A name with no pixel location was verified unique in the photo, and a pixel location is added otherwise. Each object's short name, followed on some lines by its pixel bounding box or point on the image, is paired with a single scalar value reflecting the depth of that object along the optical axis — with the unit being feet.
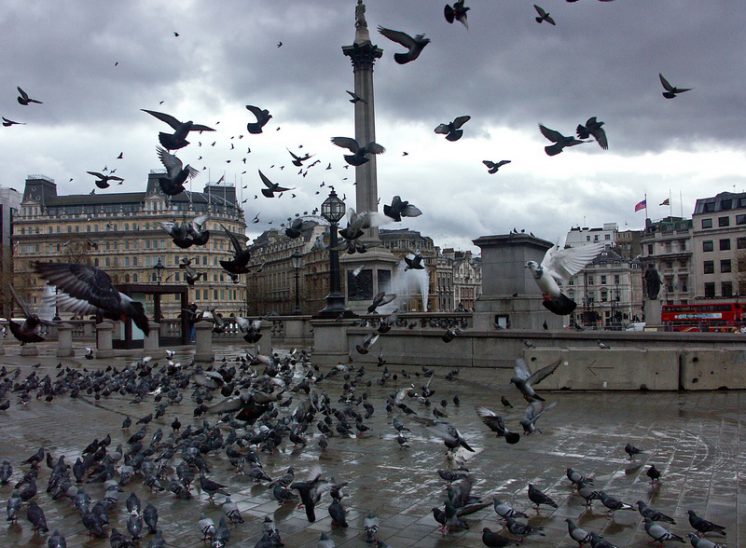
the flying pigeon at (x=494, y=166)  45.06
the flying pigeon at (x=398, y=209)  49.62
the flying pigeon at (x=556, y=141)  38.09
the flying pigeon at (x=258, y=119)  44.09
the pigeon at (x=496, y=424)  26.17
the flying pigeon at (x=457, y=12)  30.73
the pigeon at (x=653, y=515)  19.40
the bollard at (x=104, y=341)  94.68
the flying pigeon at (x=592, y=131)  39.19
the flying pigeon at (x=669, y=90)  35.37
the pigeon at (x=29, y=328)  37.93
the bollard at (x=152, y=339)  93.90
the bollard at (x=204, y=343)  82.07
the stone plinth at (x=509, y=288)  75.15
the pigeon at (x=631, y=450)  27.89
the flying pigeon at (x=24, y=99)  43.27
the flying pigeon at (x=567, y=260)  37.17
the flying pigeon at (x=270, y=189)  47.08
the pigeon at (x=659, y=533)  18.72
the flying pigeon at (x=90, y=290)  26.30
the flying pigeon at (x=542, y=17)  33.30
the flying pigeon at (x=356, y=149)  45.27
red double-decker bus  159.63
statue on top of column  171.12
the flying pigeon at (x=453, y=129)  42.45
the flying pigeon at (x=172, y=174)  36.50
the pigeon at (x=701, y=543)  16.98
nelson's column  141.08
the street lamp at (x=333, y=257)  78.89
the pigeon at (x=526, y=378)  28.02
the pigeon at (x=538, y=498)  21.66
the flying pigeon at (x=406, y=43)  32.84
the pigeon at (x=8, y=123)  44.42
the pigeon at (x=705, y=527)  18.83
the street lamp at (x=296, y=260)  116.67
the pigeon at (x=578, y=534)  18.69
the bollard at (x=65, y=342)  101.76
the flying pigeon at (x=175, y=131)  36.19
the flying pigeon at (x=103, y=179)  44.65
